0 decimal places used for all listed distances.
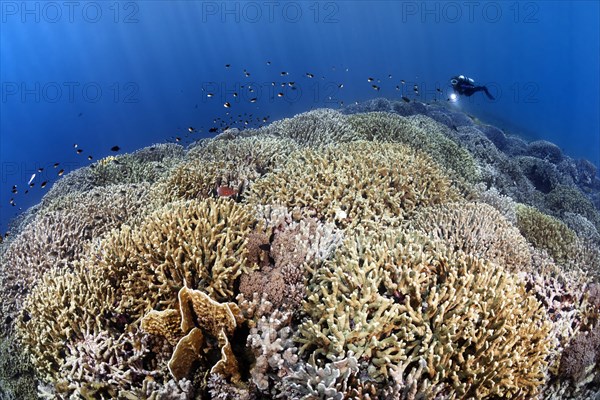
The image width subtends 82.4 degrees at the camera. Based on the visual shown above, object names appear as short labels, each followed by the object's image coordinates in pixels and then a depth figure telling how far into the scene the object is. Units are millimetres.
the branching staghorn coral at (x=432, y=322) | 2764
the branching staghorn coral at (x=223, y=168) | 5777
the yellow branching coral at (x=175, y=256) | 3492
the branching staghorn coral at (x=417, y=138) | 7851
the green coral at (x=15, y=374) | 5188
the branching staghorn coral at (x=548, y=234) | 5629
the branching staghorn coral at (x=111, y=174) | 8492
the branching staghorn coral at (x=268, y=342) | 2877
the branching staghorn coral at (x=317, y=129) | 7629
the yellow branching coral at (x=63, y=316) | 3604
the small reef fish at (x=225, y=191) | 5336
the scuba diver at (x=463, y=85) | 10059
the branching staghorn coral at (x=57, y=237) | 5188
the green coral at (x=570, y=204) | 11075
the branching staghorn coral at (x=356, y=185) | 4723
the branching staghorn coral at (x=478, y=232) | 4301
